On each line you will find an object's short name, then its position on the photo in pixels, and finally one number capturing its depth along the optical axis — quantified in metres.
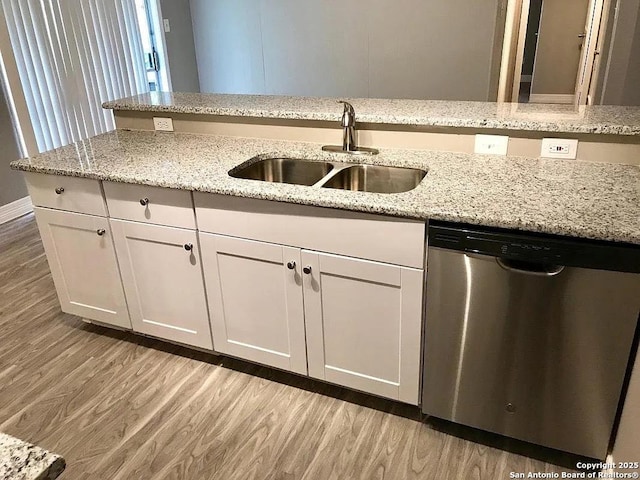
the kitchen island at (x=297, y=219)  1.70
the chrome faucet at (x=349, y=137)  2.16
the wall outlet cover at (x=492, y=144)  2.05
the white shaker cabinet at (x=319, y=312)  1.82
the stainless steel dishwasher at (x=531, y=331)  1.48
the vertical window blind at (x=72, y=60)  3.88
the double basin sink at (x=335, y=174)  2.12
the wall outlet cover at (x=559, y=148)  1.96
